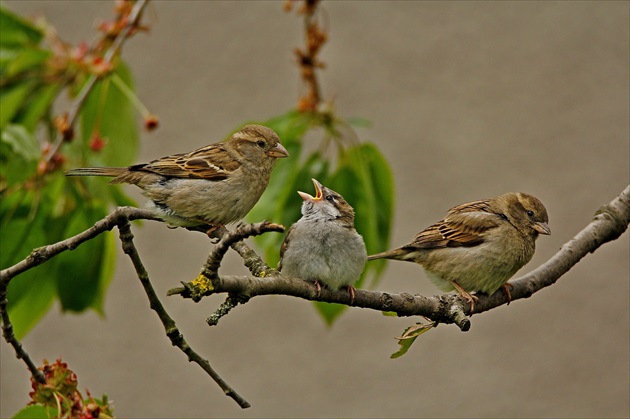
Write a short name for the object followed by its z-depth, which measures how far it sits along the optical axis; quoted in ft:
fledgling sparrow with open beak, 16.52
